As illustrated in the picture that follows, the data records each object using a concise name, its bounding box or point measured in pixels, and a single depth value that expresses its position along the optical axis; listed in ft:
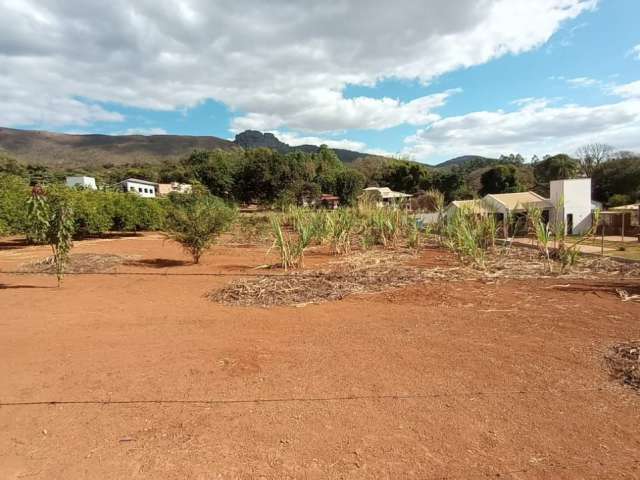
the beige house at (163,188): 177.61
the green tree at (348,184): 139.44
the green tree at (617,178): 111.86
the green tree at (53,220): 23.16
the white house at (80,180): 136.50
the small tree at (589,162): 146.15
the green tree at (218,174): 133.59
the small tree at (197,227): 31.91
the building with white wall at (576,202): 60.80
